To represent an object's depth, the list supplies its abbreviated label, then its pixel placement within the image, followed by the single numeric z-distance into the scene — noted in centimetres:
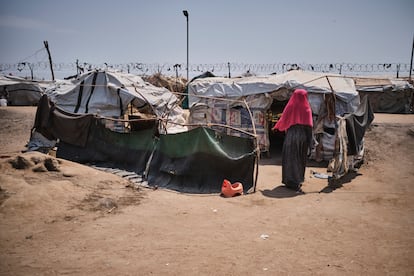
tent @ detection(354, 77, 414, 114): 1620
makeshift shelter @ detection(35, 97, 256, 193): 662
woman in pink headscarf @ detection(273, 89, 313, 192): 661
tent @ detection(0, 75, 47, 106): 1902
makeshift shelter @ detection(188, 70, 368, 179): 950
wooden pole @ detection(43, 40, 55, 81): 1950
